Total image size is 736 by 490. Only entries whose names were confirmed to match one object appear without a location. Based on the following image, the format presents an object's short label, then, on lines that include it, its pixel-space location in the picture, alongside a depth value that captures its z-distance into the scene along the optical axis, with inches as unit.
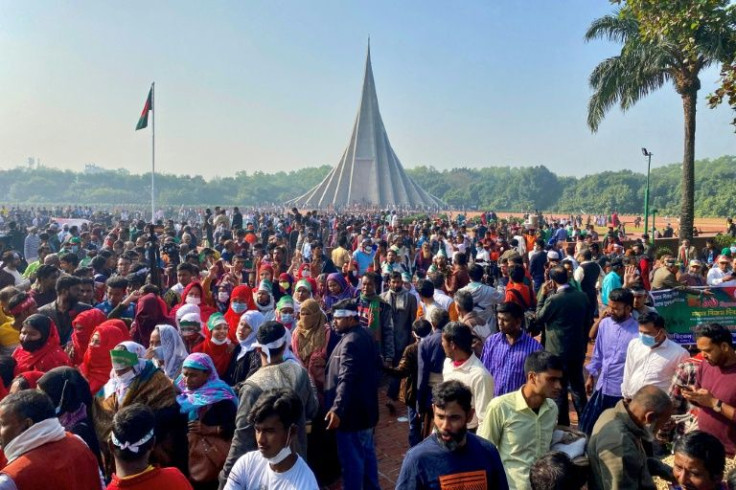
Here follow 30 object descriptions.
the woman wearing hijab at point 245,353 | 158.9
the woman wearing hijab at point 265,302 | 217.6
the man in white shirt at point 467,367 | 131.1
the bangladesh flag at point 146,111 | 750.6
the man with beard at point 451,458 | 91.4
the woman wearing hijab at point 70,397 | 121.7
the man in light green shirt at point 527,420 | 109.7
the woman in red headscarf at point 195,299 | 213.3
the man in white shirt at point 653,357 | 156.3
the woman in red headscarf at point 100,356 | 156.3
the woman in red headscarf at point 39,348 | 152.1
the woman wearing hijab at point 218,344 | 172.6
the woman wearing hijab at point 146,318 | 195.2
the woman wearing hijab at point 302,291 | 214.7
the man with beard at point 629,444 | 98.3
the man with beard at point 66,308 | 196.9
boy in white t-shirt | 92.4
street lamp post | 850.8
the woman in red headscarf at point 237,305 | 205.8
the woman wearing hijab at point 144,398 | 118.8
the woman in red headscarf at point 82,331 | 178.1
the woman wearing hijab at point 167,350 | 160.9
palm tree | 568.4
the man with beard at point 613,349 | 173.9
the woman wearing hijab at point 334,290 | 243.0
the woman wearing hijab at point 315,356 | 164.7
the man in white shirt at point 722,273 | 290.2
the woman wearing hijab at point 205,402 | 125.2
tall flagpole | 755.5
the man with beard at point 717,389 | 128.6
